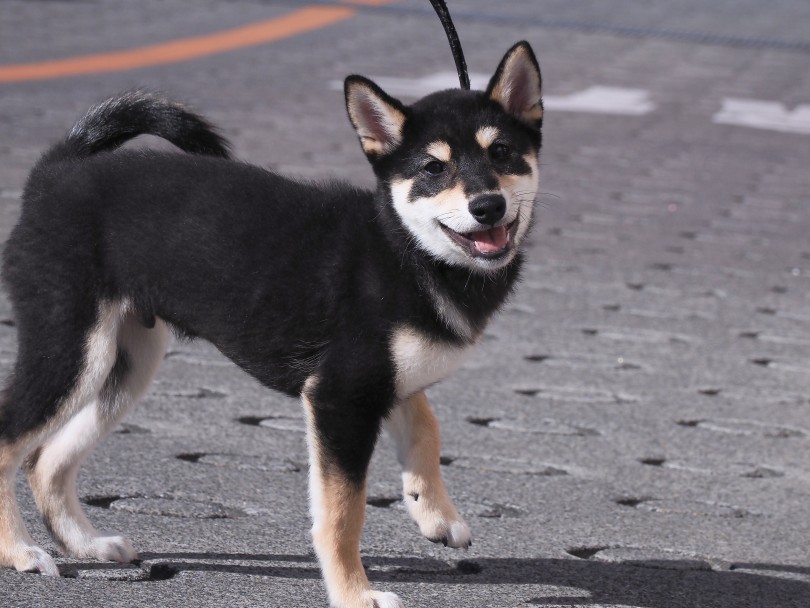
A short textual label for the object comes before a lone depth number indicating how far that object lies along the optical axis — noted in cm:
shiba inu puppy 714
